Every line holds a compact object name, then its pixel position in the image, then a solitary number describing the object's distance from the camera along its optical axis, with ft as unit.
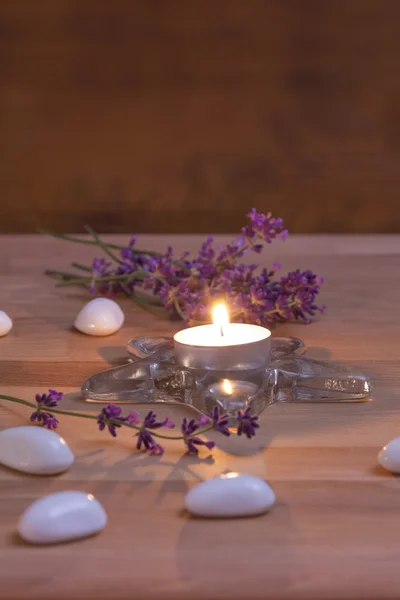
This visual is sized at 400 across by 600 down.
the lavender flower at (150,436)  2.05
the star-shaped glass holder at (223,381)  2.22
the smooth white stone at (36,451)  2.03
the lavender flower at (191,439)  2.06
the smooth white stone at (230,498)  1.94
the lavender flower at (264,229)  2.52
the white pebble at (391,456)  2.02
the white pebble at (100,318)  2.58
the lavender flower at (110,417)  2.06
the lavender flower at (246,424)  2.03
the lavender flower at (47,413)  2.13
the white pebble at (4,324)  2.57
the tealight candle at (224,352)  2.21
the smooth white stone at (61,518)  1.89
